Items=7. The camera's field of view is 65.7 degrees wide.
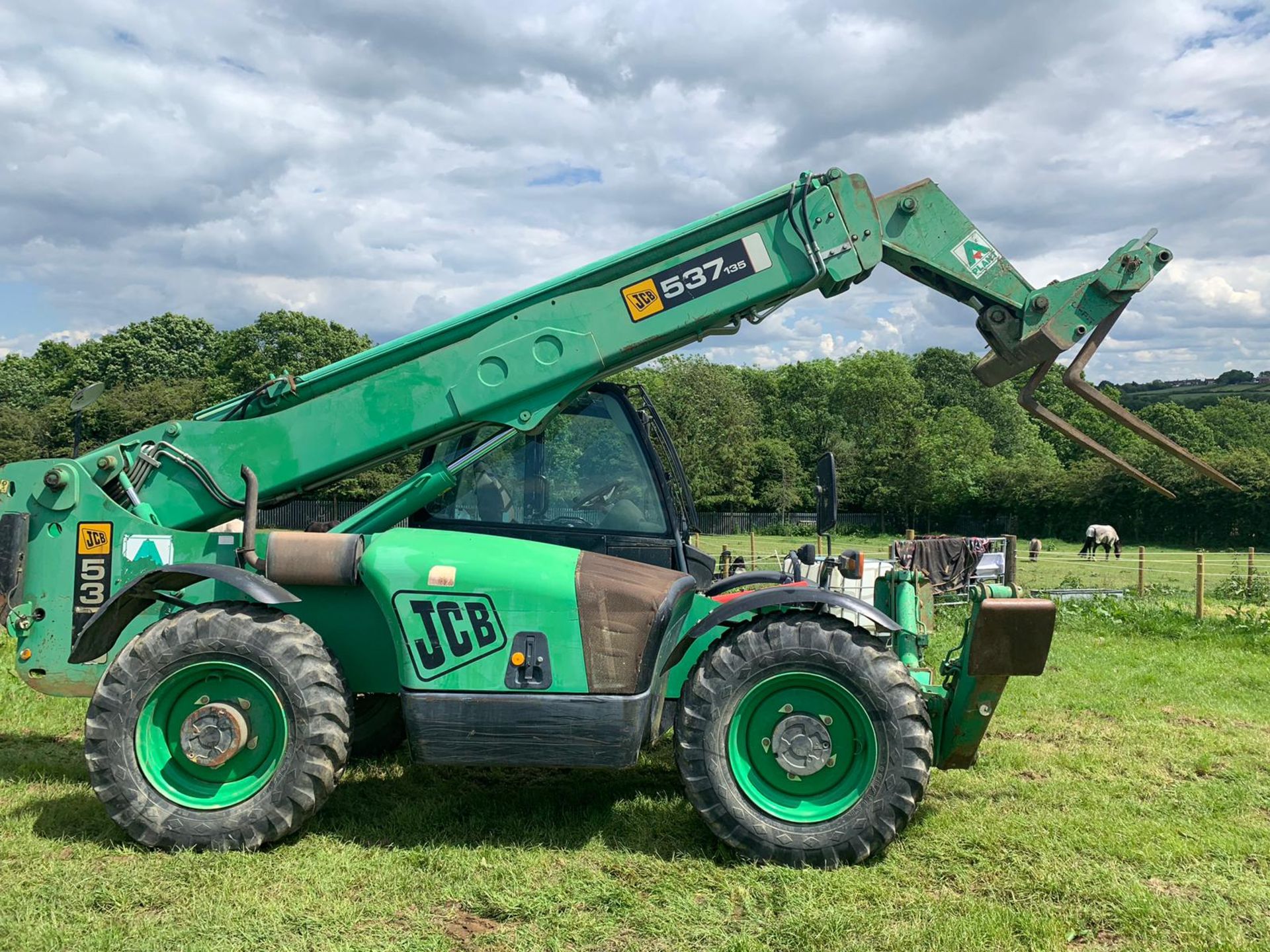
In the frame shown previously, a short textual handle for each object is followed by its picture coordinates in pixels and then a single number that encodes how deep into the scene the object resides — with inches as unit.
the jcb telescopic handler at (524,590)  190.4
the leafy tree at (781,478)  2123.5
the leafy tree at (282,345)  1836.9
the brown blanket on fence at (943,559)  696.4
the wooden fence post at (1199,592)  523.8
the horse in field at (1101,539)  1350.9
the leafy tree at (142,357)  2198.6
